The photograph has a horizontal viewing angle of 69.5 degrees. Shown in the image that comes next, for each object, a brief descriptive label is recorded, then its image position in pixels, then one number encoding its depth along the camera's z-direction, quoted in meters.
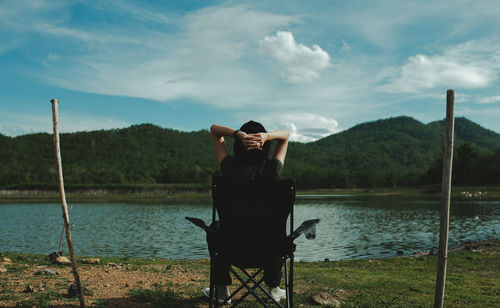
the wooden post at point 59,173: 3.27
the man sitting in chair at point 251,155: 3.49
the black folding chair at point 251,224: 3.28
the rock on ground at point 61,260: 7.18
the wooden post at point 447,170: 3.28
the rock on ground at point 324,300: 4.25
